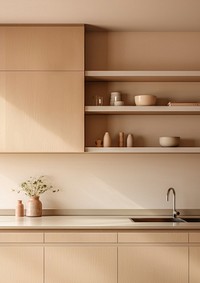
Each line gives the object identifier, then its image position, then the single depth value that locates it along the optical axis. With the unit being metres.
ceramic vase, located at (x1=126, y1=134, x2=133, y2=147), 4.14
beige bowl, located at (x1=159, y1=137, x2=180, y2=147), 4.05
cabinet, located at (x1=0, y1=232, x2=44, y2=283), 3.63
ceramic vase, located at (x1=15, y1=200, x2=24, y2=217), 4.09
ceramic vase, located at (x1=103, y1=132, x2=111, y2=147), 4.12
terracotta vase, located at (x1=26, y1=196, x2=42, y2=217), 4.07
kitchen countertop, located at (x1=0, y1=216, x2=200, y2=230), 3.62
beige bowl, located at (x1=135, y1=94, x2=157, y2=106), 4.06
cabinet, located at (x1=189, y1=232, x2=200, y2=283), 3.63
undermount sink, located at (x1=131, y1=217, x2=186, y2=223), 4.10
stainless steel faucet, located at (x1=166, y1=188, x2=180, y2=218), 4.12
